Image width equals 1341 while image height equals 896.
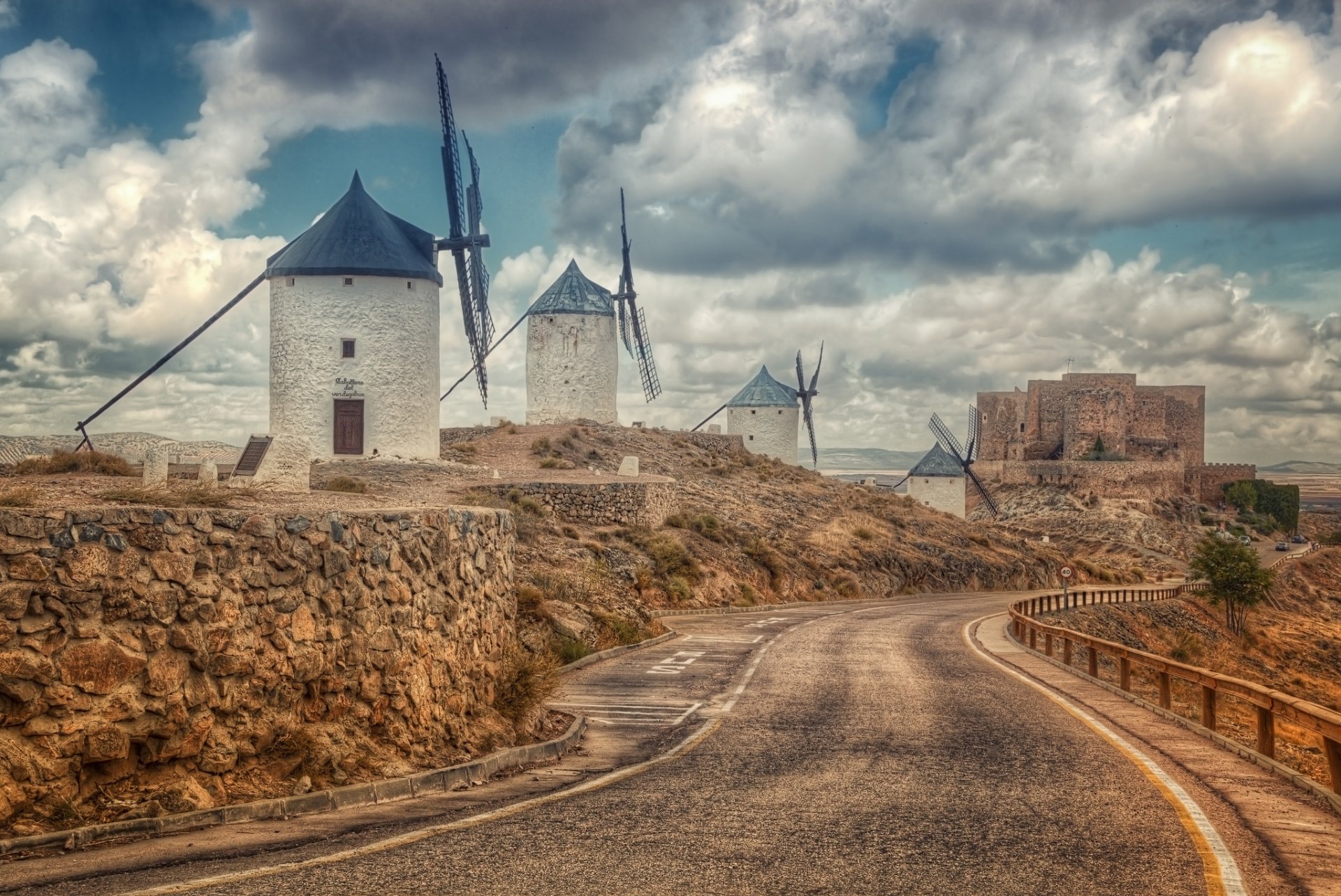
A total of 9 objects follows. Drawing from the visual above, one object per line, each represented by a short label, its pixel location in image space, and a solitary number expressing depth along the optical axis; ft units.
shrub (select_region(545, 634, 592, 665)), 69.26
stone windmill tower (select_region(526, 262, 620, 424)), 215.10
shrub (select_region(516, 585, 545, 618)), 70.03
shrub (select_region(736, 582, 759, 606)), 125.90
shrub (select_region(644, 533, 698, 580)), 117.91
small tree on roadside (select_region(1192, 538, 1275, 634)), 172.55
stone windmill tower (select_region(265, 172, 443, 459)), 127.34
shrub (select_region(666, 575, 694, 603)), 113.80
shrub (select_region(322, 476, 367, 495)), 95.50
